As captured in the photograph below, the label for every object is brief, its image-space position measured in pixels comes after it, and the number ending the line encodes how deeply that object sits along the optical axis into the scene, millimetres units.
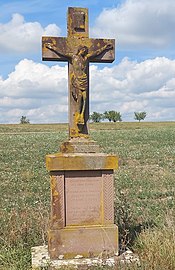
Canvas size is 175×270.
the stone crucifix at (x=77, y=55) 6430
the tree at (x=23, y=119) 119600
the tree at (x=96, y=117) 112438
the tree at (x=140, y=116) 126625
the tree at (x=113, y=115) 113750
